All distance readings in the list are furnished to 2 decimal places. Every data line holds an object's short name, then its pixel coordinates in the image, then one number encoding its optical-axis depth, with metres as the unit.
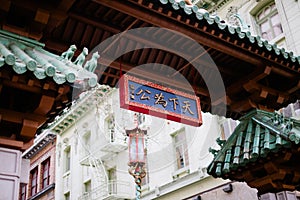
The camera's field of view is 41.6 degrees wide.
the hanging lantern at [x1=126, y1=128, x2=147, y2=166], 12.40
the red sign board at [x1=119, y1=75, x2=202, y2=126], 6.03
